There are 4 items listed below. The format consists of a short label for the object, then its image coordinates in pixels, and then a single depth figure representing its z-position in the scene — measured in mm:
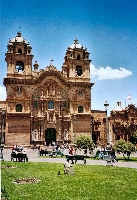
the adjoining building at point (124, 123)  57562
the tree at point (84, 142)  32750
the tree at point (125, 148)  27406
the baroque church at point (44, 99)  47469
